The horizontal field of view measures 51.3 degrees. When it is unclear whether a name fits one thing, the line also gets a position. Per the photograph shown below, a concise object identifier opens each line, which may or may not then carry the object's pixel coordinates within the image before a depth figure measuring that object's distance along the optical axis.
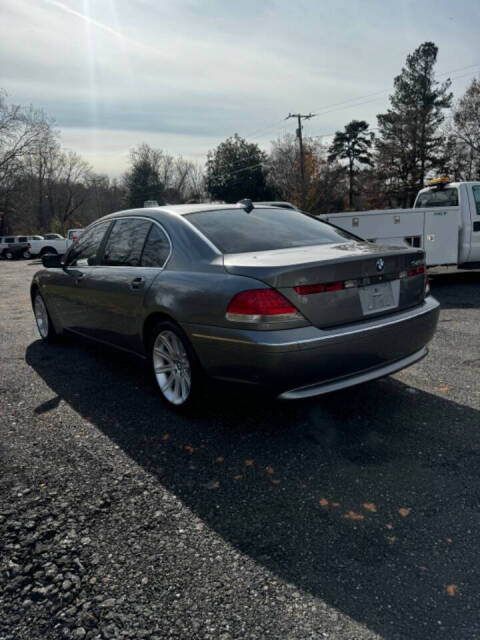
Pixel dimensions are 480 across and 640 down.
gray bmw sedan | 2.98
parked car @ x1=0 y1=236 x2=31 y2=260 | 37.06
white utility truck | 9.26
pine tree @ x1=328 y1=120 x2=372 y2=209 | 55.19
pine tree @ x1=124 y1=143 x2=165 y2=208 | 55.81
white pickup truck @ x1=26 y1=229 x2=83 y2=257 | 34.06
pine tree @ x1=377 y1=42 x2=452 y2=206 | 42.22
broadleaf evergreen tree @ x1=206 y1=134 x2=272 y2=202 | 45.19
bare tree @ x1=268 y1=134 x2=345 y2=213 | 44.31
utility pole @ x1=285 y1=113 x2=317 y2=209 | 35.21
